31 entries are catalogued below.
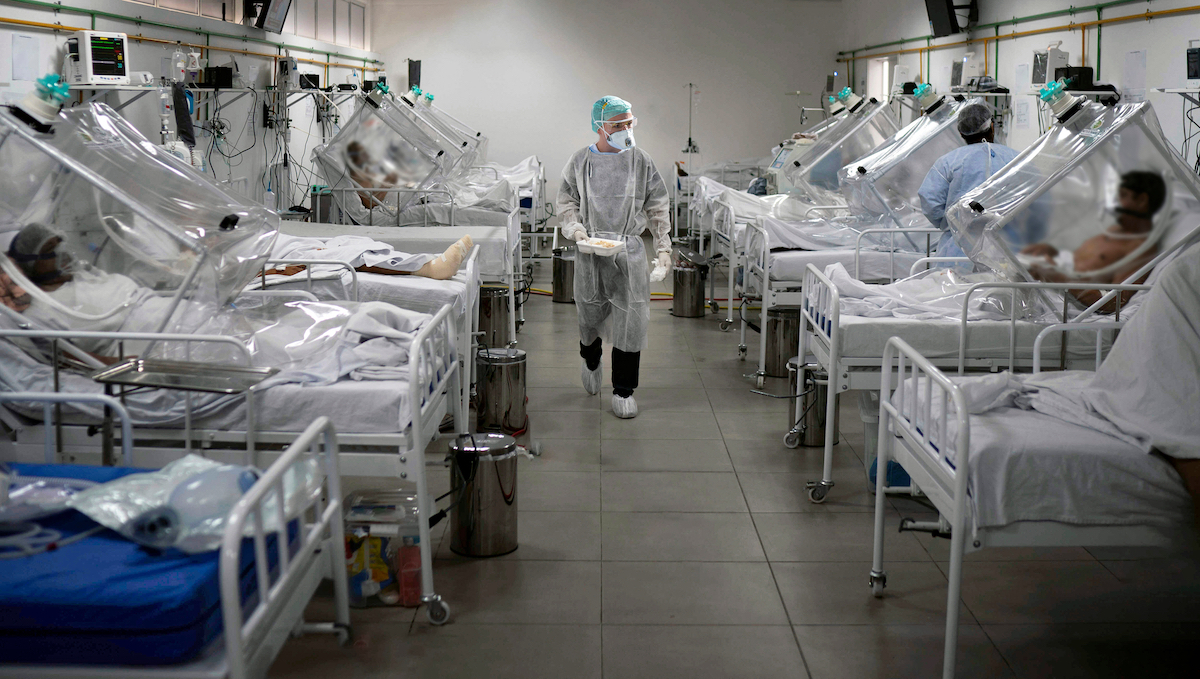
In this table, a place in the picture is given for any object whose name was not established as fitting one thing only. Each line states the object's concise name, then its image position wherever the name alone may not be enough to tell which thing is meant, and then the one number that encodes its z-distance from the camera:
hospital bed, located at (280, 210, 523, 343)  6.24
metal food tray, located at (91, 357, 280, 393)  2.84
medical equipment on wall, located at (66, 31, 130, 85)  5.54
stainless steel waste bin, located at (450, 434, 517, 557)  3.67
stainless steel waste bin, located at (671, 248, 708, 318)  8.61
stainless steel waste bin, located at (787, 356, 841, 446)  5.03
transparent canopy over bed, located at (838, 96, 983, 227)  6.22
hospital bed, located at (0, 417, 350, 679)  1.97
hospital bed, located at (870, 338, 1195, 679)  2.63
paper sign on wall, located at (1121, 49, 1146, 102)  6.46
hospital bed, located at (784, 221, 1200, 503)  3.93
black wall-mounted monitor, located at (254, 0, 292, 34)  8.76
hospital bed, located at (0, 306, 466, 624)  3.10
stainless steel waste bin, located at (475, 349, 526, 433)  5.23
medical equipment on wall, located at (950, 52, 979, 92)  8.37
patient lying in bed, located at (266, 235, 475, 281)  5.12
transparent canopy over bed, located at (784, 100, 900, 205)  7.43
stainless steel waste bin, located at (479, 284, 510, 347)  6.66
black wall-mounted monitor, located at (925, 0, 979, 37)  9.09
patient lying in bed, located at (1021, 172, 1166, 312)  3.80
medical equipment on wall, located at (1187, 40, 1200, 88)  5.53
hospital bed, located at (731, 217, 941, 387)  6.01
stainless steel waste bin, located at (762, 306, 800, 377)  6.38
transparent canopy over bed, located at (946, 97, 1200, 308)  3.79
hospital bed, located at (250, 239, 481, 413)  4.80
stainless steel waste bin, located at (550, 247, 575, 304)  9.15
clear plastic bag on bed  2.16
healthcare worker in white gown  5.57
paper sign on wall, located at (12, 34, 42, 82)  5.39
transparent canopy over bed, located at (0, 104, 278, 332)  3.35
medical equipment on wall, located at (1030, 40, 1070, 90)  7.18
